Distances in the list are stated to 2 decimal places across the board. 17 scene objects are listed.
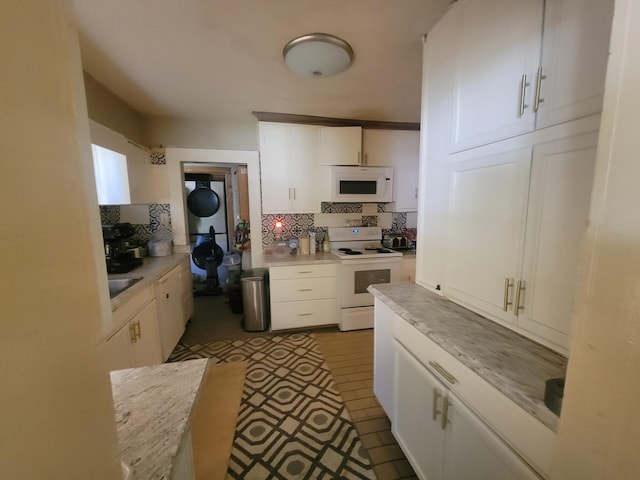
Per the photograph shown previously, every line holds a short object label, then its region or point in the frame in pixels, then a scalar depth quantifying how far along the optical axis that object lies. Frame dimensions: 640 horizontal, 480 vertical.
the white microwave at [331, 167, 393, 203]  3.10
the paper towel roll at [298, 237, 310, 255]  3.25
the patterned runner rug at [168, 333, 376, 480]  1.46
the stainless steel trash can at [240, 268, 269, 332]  2.96
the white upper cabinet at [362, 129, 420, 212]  3.21
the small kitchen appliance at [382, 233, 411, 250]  3.48
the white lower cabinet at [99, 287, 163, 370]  1.56
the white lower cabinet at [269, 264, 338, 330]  2.89
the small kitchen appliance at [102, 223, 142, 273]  2.11
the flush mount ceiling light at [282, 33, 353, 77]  1.60
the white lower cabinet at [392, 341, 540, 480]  0.84
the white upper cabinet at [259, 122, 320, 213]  3.00
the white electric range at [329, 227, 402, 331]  2.96
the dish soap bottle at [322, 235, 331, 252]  3.38
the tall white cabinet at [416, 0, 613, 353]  0.81
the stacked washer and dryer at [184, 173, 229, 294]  4.64
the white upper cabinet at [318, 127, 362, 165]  3.05
